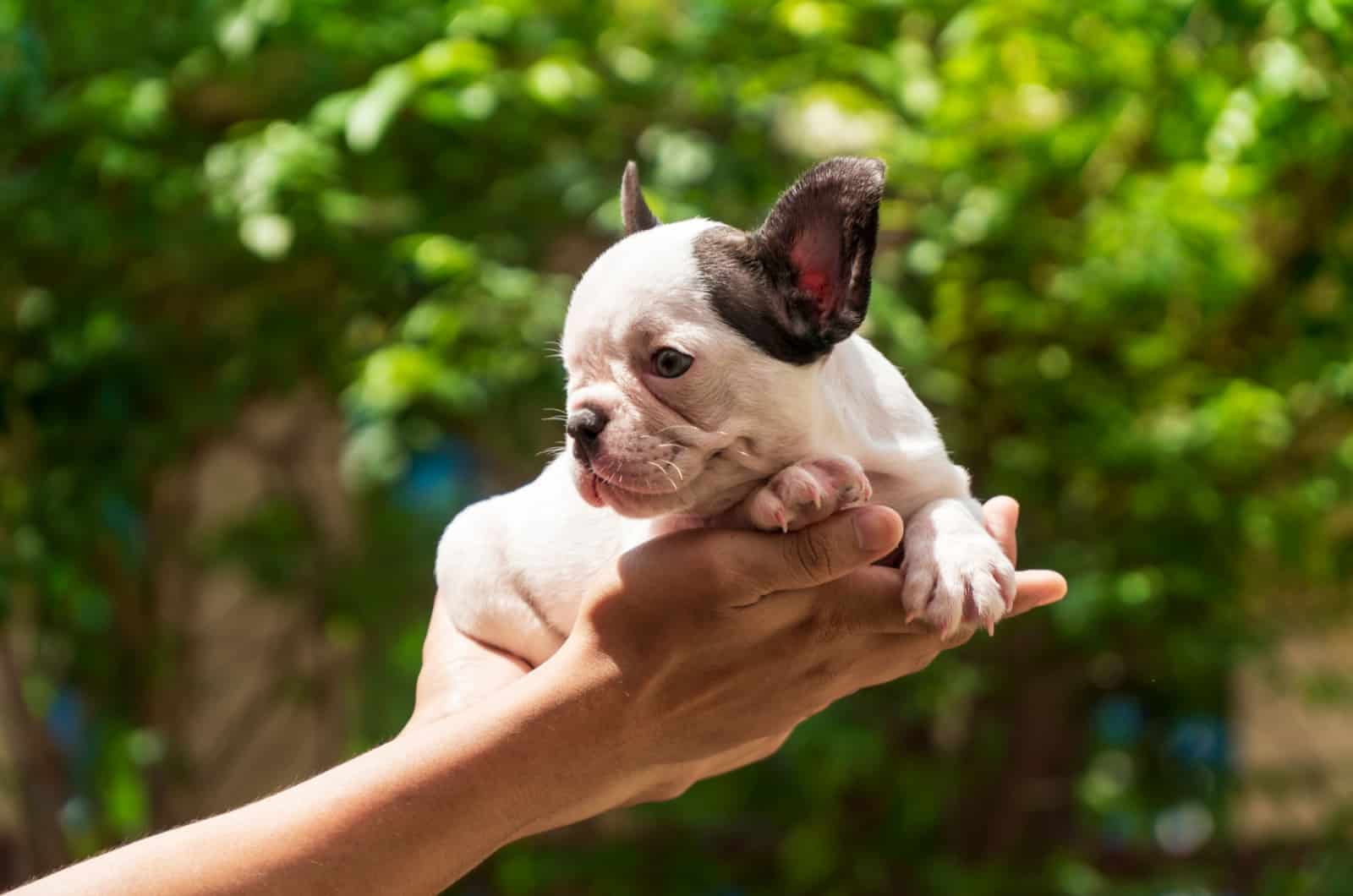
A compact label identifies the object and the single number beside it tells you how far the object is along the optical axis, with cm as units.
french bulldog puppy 173
